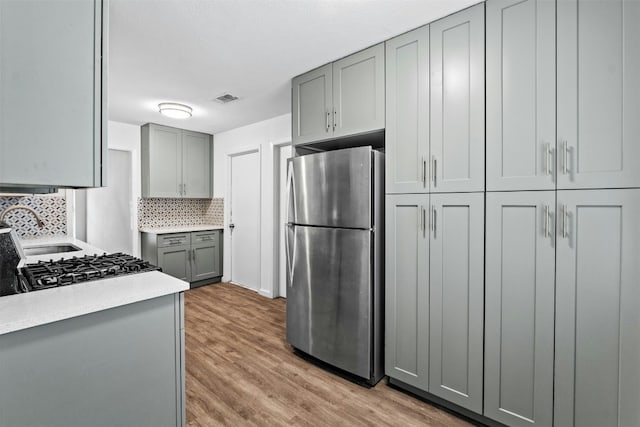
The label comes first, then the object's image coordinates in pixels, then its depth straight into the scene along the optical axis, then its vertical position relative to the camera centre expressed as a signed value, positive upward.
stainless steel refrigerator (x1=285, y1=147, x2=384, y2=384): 2.12 -0.33
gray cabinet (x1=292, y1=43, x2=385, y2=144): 2.16 +0.84
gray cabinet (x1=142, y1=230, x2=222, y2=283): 4.24 -0.61
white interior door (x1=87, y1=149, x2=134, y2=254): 4.26 +0.01
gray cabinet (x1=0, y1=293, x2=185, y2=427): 1.03 -0.60
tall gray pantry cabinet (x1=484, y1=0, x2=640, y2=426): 1.38 -0.02
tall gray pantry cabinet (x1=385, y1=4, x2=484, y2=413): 1.78 +0.02
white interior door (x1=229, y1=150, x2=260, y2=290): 4.46 -0.13
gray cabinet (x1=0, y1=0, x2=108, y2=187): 0.97 +0.39
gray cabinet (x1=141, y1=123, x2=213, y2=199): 4.38 +0.70
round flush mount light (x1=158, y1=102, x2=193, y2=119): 3.47 +1.13
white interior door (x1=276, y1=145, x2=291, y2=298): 4.13 -0.08
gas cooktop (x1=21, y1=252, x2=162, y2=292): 1.41 -0.31
